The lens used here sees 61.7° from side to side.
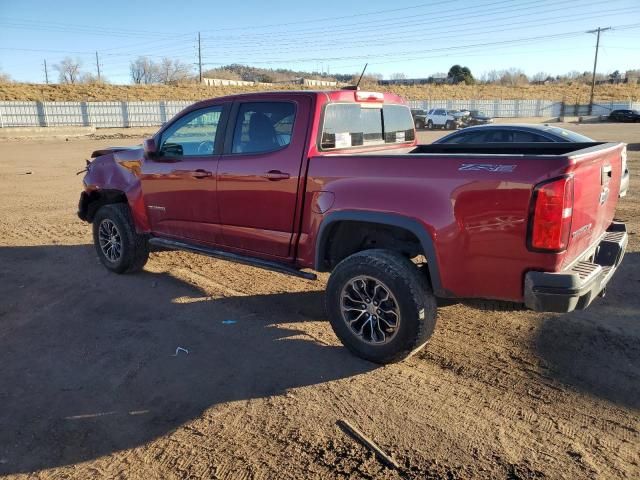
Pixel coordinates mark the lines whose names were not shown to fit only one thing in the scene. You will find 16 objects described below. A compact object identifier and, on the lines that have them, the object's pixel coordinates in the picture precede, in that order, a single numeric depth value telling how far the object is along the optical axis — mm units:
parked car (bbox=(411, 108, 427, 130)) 40969
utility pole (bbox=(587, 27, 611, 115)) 63075
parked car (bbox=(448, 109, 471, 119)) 40619
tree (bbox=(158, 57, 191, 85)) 93931
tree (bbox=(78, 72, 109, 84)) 85606
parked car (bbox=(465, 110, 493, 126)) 40844
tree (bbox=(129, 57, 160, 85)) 101125
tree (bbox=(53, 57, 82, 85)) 98750
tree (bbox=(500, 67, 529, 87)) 108931
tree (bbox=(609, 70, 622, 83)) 97500
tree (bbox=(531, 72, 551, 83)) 111700
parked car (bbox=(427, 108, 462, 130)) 39619
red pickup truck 3246
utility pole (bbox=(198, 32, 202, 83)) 81675
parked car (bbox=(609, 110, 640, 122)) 49062
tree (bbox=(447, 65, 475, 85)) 92125
